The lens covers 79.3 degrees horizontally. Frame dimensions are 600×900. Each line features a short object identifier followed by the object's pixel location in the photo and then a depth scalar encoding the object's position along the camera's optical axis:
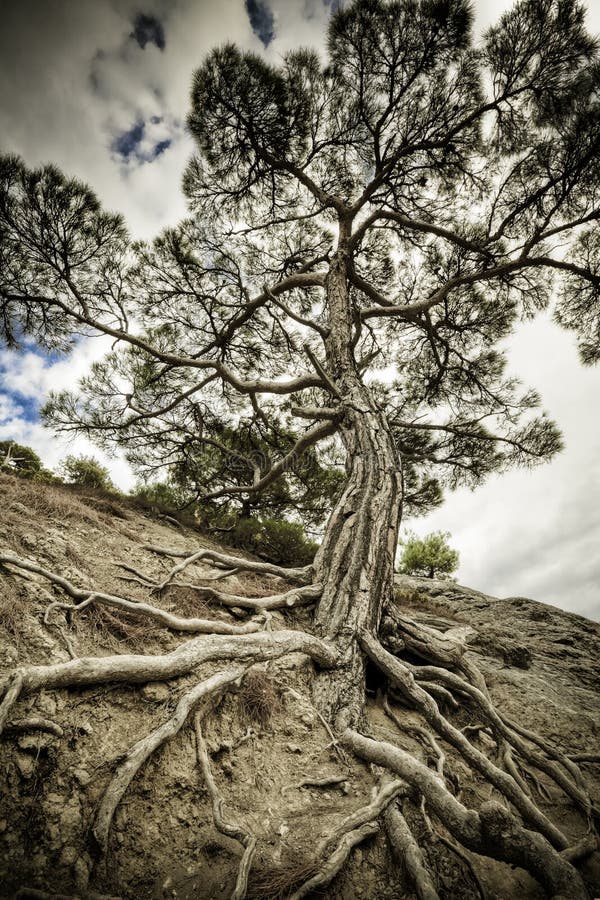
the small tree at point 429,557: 10.62
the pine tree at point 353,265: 3.83
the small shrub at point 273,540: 6.09
